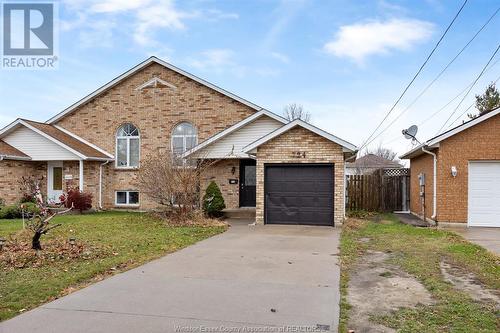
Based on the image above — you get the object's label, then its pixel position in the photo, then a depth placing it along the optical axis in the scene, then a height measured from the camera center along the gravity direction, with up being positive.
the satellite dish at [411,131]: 17.95 +1.85
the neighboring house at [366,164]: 45.03 +1.27
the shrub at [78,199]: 17.78 -0.97
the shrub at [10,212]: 16.49 -1.38
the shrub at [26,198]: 18.78 -0.96
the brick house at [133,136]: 18.75 +1.81
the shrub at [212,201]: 16.86 -0.97
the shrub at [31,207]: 15.70 -1.15
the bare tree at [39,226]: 8.41 -1.01
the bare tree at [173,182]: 14.80 -0.22
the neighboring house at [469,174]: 13.93 +0.06
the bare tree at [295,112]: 43.94 +6.58
